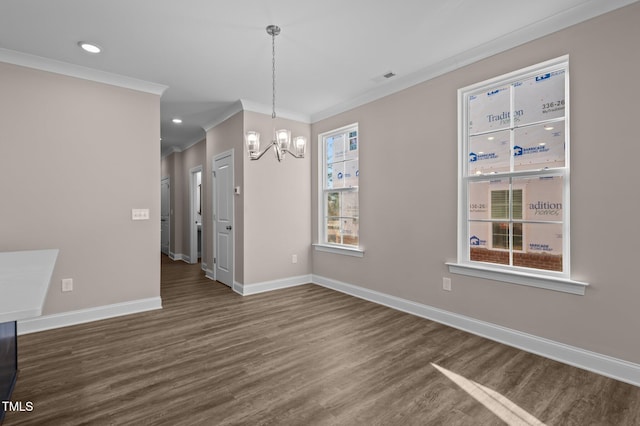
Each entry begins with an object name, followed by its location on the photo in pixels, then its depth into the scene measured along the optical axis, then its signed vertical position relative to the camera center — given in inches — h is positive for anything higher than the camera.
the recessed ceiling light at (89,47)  110.0 +60.6
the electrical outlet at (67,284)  125.9 -29.7
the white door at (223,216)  185.0 -3.1
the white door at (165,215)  304.2 -3.7
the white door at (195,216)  264.5 -4.3
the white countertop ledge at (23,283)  39.5 -12.5
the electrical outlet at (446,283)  125.0 -30.5
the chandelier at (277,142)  102.1 +23.7
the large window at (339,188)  173.5 +13.2
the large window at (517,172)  99.7 +12.9
